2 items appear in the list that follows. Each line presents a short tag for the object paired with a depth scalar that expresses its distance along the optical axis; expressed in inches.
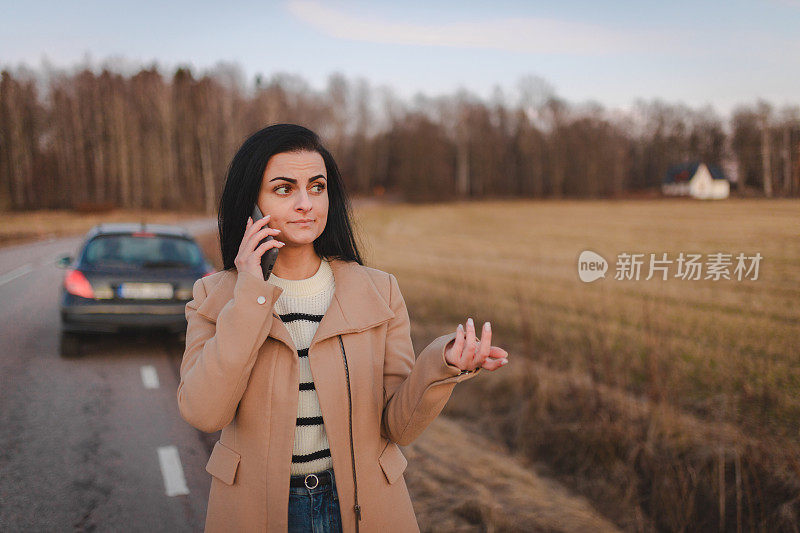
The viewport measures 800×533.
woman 64.2
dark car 286.5
